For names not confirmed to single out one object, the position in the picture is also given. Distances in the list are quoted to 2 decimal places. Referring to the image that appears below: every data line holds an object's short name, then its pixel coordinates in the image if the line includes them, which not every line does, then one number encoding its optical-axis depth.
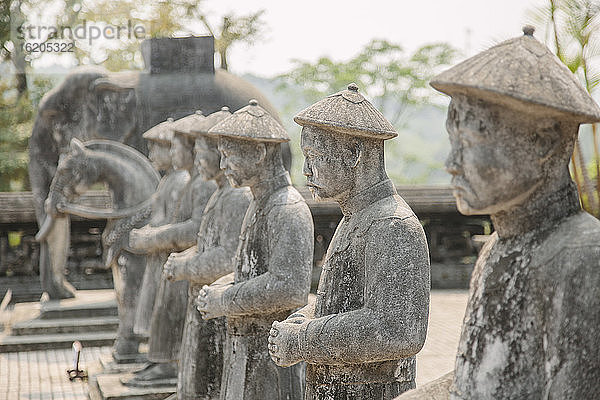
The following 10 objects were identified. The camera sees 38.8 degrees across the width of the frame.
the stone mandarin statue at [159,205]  6.55
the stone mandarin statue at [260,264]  3.85
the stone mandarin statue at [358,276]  2.92
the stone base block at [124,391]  6.21
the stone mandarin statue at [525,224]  2.02
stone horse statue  7.64
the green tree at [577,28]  12.55
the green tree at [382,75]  25.62
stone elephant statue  10.26
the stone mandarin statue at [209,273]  4.74
